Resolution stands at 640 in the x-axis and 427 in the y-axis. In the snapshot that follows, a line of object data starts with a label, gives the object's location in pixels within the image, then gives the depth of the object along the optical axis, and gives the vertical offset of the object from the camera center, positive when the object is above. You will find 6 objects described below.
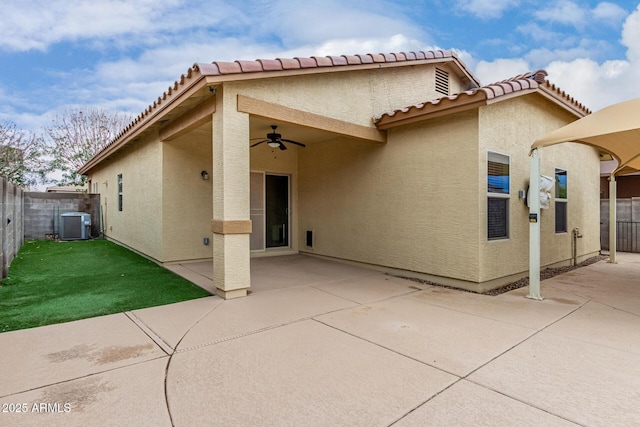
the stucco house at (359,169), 5.32 +0.93
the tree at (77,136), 22.86 +5.46
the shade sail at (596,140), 4.56 +1.12
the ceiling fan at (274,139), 7.59 +1.67
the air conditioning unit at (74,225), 12.38 -0.41
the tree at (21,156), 17.78 +3.33
